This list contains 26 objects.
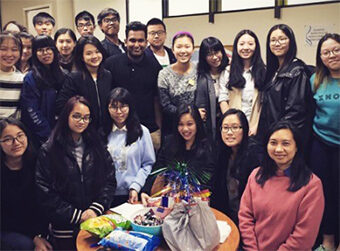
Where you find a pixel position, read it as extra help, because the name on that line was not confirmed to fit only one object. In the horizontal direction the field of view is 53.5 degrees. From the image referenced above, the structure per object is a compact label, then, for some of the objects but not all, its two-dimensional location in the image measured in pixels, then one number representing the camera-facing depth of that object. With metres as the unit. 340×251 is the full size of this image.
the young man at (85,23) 3.27
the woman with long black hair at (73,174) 2.02
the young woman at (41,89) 2.37
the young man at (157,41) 3.03
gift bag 1.47
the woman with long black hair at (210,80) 2.67
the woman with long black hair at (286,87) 2.31
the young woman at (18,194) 1.99
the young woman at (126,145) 2.33
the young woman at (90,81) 2.46
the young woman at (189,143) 2.37
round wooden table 1.54
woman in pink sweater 1.72
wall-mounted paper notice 4.42
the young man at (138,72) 2.73
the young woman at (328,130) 2.18
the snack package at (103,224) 1.58
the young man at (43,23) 3.35
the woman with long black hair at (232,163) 2.22
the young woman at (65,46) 2.74
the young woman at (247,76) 2.54
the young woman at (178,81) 2.68
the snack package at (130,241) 1.48
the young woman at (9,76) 2.26
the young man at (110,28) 3.07
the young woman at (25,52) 2.63
